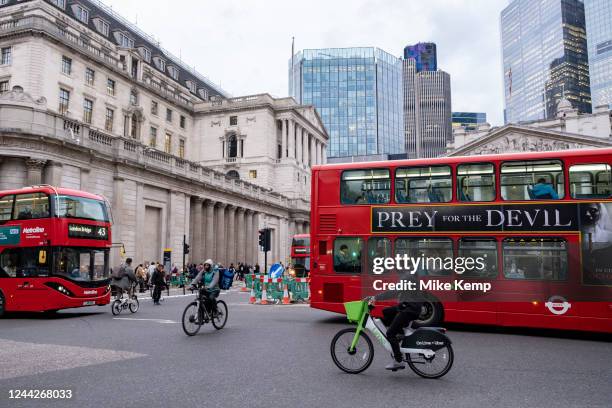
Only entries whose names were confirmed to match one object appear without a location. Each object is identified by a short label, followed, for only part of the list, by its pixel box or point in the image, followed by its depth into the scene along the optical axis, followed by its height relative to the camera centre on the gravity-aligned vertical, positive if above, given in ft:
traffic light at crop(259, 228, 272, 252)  88.28 +2.69
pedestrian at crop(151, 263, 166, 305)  64.28 -4.11
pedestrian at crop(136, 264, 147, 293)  90.57 -4.63
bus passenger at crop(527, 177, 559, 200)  38.01 +4.97
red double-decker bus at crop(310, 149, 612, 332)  36.70 +1.80
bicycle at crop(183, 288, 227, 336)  37.14 -5.01
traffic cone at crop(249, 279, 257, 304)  69.31 -6.68
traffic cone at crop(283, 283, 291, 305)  69.47 -6.49
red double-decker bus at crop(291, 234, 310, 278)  129.39 +0.74
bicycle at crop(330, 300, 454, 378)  23.04 -4.55
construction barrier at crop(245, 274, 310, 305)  69.15 -5.50
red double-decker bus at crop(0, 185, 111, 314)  49.90 +0.11
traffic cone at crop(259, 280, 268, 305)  68.39 -6.10
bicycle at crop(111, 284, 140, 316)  53.16 -5.80
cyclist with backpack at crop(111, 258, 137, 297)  54.45 -3.07
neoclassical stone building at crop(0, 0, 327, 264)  85.36 +40.91
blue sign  68.03 -2.64
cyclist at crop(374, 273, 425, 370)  23.13 -2.93
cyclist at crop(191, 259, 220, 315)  38.50 -2.48
